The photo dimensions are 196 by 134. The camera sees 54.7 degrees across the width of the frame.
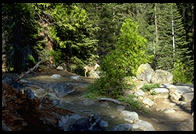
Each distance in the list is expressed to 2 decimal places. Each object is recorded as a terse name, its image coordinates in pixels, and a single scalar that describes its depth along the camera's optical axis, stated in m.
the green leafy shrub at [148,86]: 10.94
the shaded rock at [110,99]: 8.58
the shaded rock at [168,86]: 11.04
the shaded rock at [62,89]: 9.74
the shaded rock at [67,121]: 6.27
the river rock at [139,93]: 10.11
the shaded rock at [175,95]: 9.99
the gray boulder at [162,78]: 13.31
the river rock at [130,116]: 6.88
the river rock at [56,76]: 12.62
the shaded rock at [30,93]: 8.71
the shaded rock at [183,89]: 10.55
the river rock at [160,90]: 10.39
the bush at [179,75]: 14.30
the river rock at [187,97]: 9.53
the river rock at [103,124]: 6.22
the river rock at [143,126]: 6.18
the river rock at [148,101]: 9.32
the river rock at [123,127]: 6.03
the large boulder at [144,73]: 13.91
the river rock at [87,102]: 8.32
